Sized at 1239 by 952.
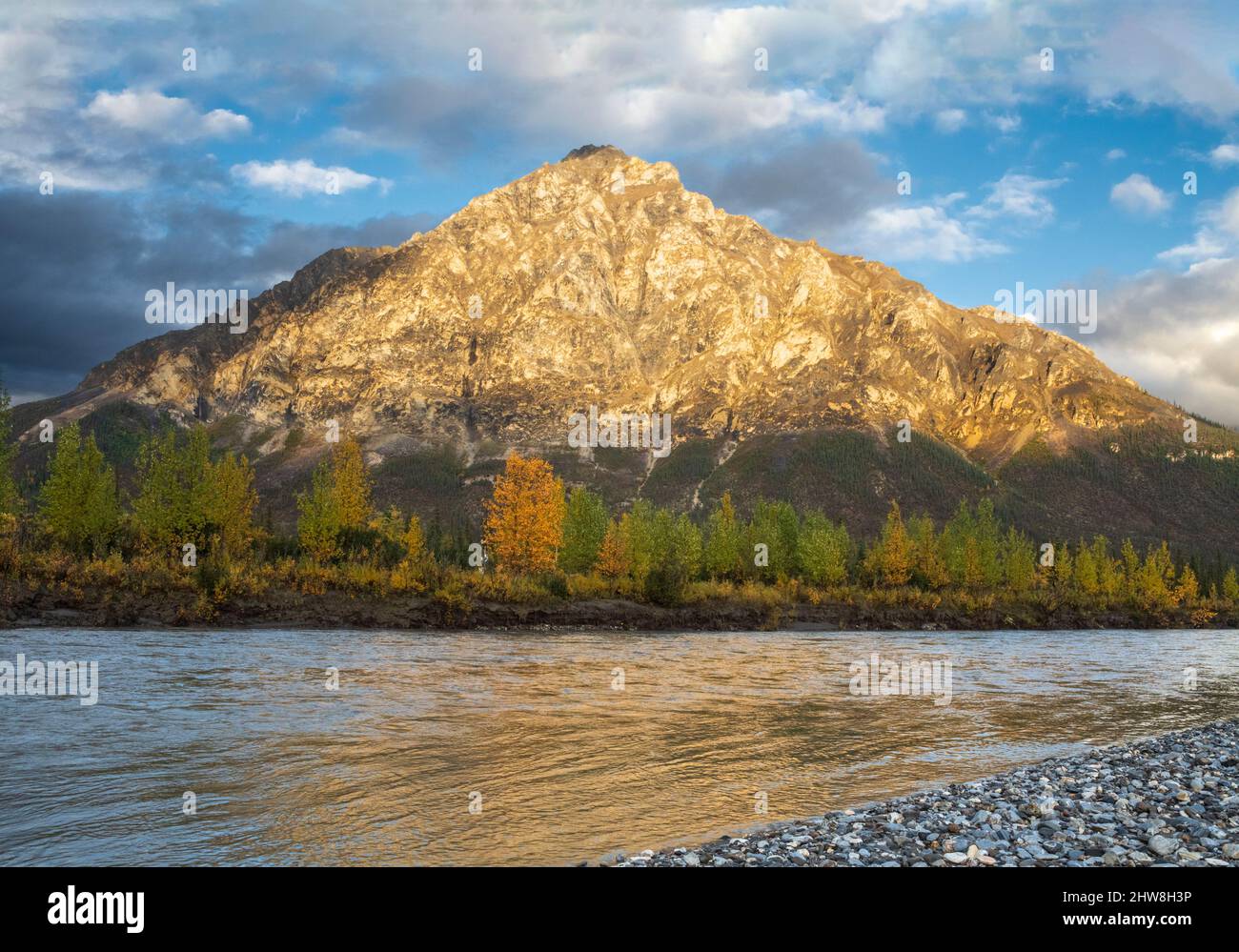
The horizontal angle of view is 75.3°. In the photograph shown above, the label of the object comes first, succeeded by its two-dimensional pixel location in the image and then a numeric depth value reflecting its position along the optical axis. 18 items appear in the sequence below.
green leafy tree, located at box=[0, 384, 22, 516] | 53.23
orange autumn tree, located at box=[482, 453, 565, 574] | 76.44
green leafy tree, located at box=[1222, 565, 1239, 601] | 133.75
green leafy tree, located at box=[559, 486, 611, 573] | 82.81
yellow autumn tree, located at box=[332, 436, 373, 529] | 69.62
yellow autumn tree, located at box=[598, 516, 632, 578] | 77.69
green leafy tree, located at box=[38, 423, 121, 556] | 56.53
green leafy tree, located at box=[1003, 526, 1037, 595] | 114.44
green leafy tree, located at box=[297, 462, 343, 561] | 65.19
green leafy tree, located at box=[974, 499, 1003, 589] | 109.75
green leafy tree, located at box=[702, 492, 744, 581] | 92.12
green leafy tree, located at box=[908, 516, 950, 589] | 100.00
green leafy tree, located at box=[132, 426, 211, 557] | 57.28
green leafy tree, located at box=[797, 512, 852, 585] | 92.38
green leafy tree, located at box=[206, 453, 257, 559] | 60.06
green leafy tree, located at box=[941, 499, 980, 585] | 108.38
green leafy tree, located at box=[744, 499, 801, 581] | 95.00
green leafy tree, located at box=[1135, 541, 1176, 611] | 107.94
